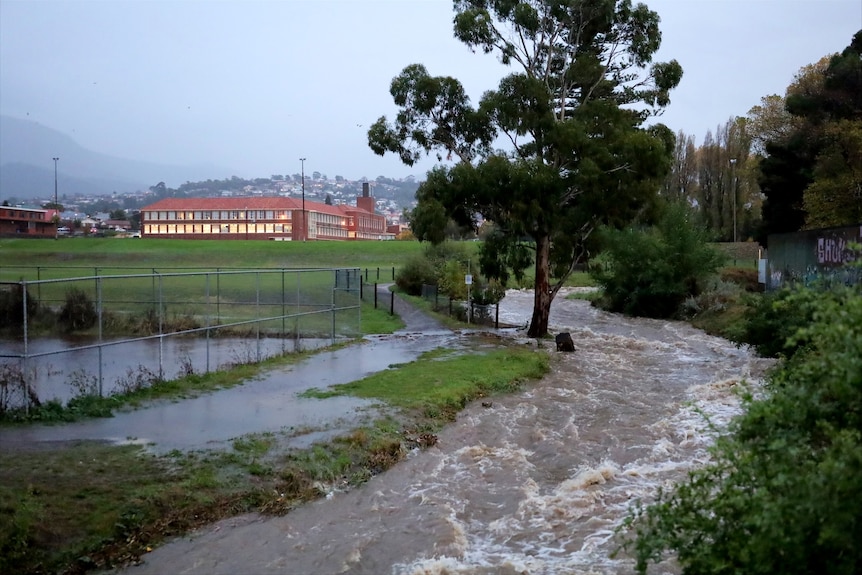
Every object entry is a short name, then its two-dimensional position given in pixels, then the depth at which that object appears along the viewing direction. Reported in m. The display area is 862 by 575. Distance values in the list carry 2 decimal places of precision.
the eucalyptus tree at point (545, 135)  23.97
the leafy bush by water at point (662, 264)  37.78
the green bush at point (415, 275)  44.19
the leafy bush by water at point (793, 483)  4.00
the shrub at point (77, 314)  24.97
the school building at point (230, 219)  115.31
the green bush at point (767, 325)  19.44
